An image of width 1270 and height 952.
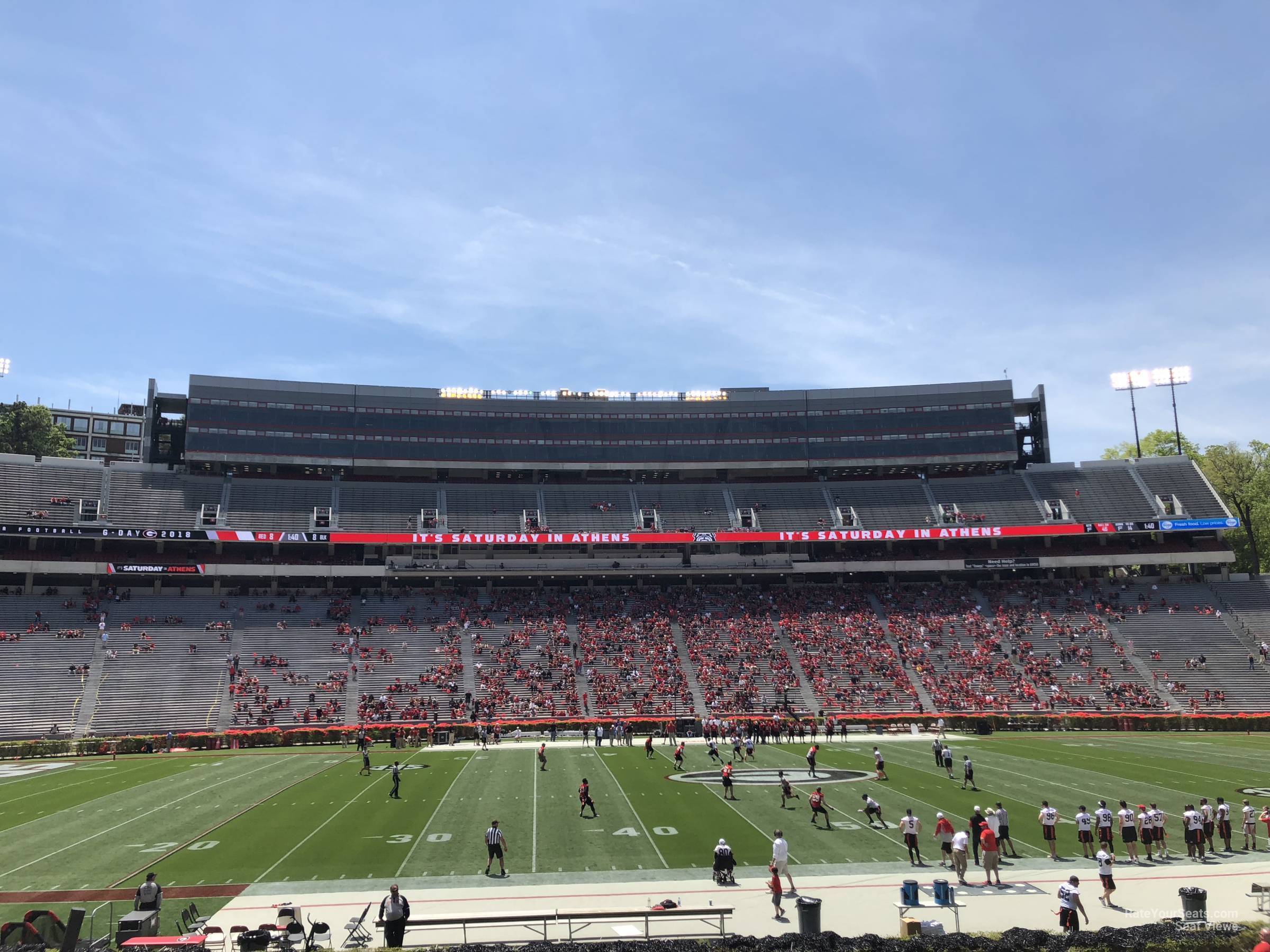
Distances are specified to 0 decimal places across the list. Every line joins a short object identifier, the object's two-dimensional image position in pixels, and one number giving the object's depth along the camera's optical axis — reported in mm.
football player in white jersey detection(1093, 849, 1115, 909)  19266
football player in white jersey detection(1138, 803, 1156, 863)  23344
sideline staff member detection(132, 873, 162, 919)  18547
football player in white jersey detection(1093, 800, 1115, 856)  21750
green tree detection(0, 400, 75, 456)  91000
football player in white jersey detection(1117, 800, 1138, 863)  22859
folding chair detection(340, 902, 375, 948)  17500
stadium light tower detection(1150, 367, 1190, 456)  83625
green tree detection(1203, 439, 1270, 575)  85562
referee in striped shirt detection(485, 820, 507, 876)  22656
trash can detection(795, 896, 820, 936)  16859
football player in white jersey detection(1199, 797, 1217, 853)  23484
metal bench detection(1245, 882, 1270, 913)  18516
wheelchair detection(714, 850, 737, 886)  21172
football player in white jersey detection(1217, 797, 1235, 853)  23594
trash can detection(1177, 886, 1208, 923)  16938
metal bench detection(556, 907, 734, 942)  16938
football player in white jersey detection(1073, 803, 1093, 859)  23312
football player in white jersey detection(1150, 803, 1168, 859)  23406
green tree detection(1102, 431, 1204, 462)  101688
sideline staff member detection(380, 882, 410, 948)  16922
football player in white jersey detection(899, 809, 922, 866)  23000
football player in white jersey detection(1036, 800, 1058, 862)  23641
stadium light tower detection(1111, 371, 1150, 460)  85562
